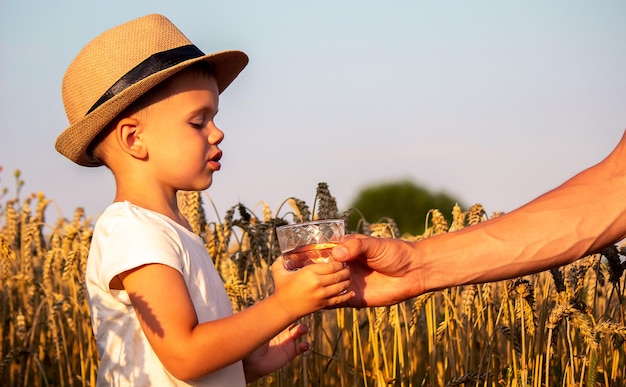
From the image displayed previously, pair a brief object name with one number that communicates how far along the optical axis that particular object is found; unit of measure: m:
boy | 2.01
